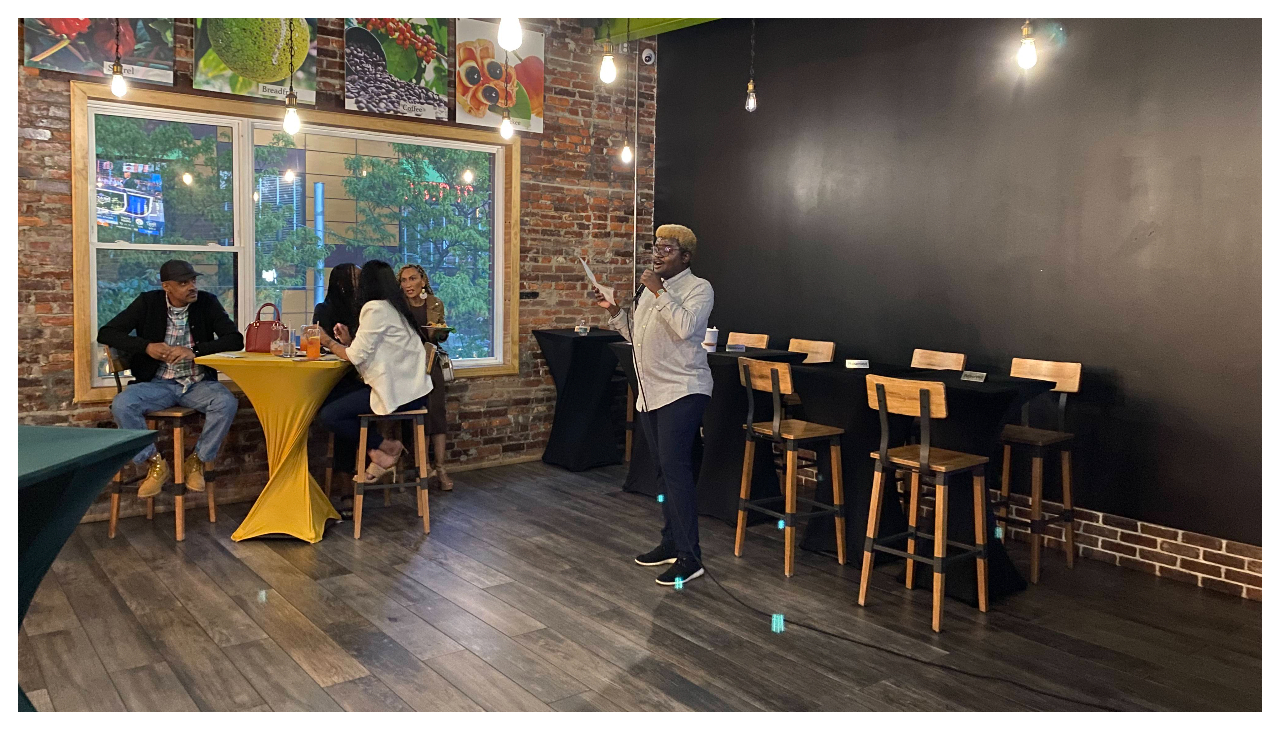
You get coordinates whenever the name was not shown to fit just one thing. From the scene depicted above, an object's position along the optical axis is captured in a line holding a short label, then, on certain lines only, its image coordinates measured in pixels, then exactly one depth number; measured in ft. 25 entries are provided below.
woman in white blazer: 16.50
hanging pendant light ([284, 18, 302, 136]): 16.61
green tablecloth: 7.59
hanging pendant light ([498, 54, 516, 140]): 20.74
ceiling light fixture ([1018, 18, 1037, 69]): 14.52
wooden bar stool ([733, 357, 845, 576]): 15.07
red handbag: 17.19
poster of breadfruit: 18.16
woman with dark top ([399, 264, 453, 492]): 20.17
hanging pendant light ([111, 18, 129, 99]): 16.19
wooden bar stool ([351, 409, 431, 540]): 16.84
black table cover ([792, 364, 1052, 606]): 13.89
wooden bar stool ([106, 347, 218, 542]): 16.42
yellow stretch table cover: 16.11
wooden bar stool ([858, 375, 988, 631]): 13.00
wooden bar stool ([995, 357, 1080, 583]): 15.08
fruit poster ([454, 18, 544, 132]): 21.86
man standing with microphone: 13.99
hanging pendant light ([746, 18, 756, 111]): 18.65
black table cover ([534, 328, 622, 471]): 21.98
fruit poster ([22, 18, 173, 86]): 16.38
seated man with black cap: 16.83
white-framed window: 17.78
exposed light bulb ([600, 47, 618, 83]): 17.79
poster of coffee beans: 20.13
